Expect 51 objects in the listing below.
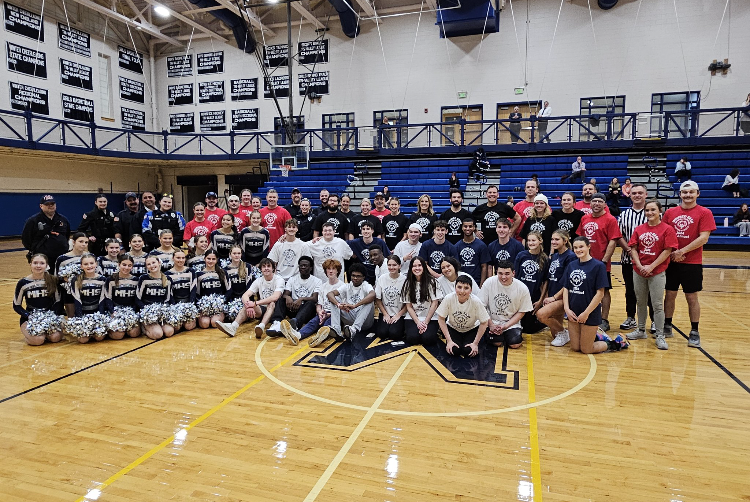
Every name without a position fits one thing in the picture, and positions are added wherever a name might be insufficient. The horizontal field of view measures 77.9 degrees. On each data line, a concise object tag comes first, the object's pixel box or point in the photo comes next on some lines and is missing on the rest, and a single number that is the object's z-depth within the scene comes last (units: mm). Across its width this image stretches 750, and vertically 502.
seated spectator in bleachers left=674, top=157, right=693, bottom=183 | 15062
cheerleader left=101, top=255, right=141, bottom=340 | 6004
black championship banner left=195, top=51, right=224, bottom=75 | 22250
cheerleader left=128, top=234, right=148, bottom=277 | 6500
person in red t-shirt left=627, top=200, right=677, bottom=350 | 5230
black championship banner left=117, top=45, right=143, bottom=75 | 21047
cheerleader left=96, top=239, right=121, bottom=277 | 6434
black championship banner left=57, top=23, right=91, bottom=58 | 18344
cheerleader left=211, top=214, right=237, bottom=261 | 7184
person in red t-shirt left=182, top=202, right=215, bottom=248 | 7297
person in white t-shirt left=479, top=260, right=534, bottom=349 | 5430
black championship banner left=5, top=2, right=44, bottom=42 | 16395
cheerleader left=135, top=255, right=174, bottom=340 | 6051
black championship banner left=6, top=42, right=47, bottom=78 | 16625
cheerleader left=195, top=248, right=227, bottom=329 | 6488
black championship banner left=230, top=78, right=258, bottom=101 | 21984
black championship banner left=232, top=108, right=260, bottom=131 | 22125
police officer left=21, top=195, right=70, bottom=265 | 7012
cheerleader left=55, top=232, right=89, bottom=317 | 6125
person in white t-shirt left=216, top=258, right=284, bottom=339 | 6273
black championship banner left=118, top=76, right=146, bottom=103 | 21234
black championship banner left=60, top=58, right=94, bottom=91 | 18469
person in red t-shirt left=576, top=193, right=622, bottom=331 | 5801
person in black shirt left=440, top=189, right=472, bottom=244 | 7062
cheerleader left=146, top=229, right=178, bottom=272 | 6617
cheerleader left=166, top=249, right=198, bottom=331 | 6363
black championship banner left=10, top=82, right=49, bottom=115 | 16750
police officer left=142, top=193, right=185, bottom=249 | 7629
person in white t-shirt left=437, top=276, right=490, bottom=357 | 5160
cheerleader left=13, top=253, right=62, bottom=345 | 5738
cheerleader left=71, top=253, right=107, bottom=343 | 5895
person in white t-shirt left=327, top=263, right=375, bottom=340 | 5977
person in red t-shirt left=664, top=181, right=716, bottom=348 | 5211
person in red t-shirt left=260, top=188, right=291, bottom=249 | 7909
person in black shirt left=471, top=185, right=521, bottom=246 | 7180
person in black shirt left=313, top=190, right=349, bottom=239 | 7720
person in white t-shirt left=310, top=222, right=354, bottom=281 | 6891
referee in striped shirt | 5707
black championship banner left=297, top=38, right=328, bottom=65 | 20828
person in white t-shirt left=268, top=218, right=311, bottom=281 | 6859
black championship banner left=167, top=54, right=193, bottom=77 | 22750
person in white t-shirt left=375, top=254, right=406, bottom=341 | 5844
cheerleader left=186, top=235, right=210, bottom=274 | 6738
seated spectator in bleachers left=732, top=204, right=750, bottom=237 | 13531
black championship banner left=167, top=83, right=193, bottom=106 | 22875
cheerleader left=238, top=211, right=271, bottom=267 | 7238
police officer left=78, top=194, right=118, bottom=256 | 7828
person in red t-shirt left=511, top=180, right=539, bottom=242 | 7059
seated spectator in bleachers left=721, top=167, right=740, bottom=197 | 14516
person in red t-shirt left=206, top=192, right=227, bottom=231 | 7719
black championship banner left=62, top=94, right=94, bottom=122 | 18578
